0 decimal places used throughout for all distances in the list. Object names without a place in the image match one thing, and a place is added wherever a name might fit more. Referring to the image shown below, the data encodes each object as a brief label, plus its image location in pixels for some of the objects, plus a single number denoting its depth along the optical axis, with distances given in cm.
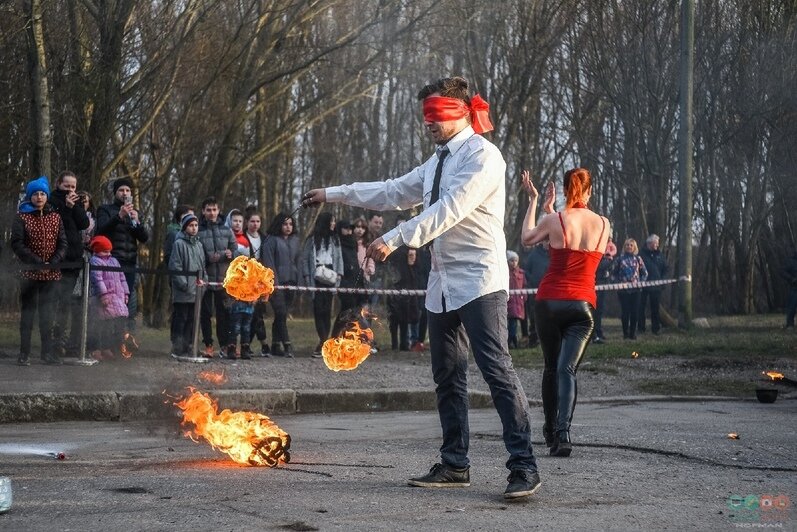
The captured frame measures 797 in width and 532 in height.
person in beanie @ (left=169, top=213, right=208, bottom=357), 1465
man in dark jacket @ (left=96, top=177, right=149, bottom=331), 1468
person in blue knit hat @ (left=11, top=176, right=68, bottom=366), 1342
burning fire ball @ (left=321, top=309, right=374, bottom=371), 825
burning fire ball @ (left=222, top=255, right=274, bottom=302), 1023
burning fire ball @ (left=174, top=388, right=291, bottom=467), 743
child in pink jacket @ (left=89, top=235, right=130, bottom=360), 1391
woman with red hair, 851
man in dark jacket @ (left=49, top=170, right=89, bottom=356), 1371
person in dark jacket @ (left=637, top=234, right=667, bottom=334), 2275
